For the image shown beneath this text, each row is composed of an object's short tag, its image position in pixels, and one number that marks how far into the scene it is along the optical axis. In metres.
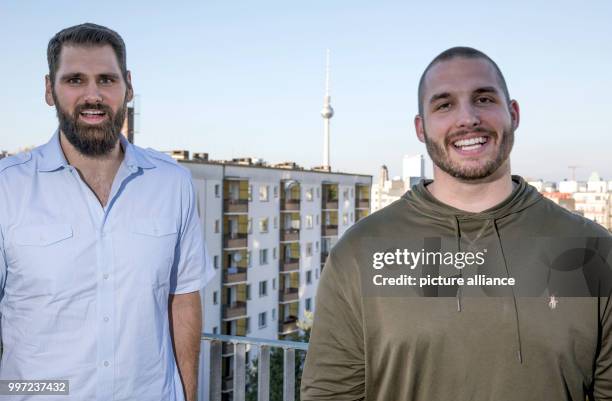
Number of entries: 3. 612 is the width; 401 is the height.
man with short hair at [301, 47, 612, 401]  1.96
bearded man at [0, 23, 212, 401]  2.28
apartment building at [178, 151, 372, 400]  34.62
